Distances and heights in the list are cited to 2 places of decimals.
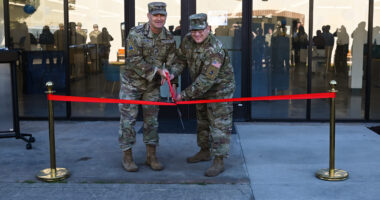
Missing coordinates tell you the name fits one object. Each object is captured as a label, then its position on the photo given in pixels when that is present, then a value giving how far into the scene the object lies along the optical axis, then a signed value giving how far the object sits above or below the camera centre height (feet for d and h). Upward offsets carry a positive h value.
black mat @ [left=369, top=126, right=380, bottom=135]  24.43 -3.86
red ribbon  16.84 -1.59
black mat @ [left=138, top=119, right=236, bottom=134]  24.22 -3.78
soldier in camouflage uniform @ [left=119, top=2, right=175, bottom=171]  16.97 -0.71
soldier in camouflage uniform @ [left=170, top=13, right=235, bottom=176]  16.39 -0.87
